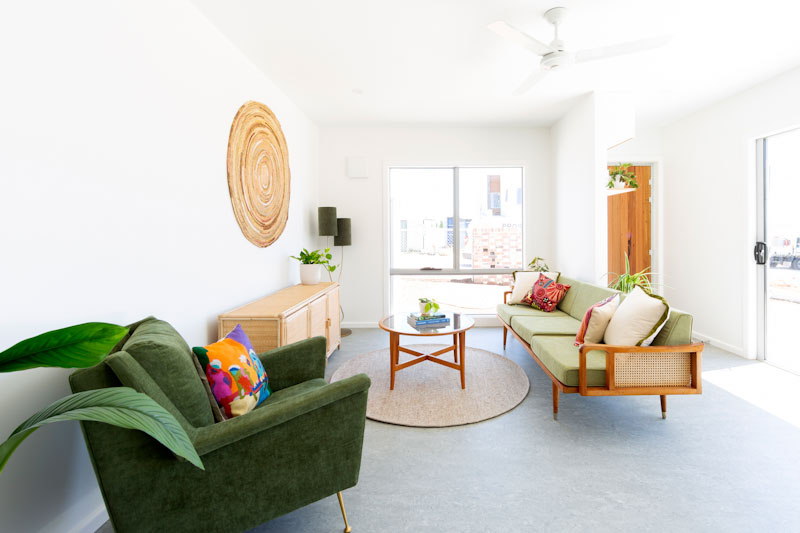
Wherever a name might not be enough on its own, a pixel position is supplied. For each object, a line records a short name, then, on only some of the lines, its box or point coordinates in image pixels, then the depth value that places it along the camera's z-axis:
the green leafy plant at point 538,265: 4.89
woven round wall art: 2.92
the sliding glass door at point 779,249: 3.43
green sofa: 2.24
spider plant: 3.55
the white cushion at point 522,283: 4.30
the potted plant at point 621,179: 4.12
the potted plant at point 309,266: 3.98
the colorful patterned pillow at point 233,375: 1.63
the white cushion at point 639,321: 2.24
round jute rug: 2.56
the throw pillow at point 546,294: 3.98
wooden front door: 5.05
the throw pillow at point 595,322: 2.51
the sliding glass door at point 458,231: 5.24
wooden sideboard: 2.54
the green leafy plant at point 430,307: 3.23
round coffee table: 2.95
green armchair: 1.18
